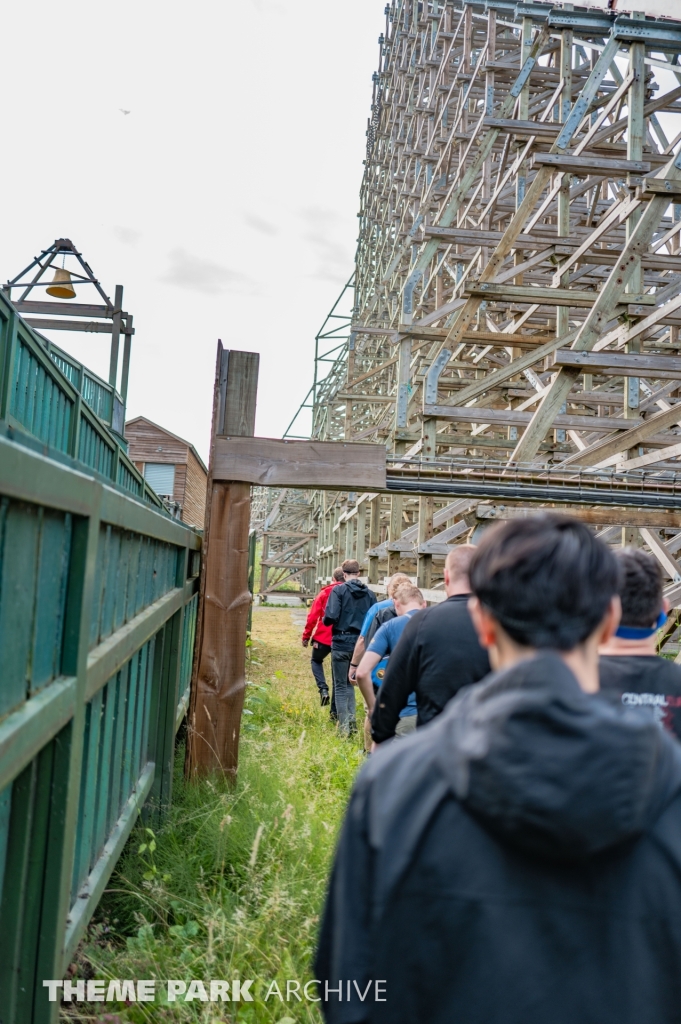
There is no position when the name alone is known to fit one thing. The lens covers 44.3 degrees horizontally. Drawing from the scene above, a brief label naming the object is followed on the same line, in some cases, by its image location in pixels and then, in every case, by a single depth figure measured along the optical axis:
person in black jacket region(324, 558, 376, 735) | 7.81
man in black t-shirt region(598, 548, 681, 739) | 2.23
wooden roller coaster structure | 8.11
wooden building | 22.20
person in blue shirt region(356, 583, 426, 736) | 5.07
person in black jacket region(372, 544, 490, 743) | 3.25
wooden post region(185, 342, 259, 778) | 4.68
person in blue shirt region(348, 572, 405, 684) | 5.83
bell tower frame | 10.77
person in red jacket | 8.95
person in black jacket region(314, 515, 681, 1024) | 1.02
